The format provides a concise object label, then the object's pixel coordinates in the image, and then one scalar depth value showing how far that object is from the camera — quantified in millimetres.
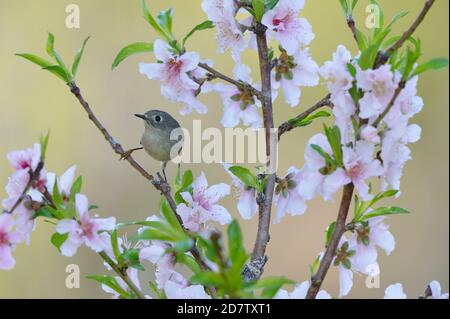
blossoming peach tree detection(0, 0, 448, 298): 1049
